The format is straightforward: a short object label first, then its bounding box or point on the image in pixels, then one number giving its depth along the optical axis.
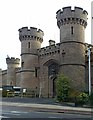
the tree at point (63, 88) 15.60
